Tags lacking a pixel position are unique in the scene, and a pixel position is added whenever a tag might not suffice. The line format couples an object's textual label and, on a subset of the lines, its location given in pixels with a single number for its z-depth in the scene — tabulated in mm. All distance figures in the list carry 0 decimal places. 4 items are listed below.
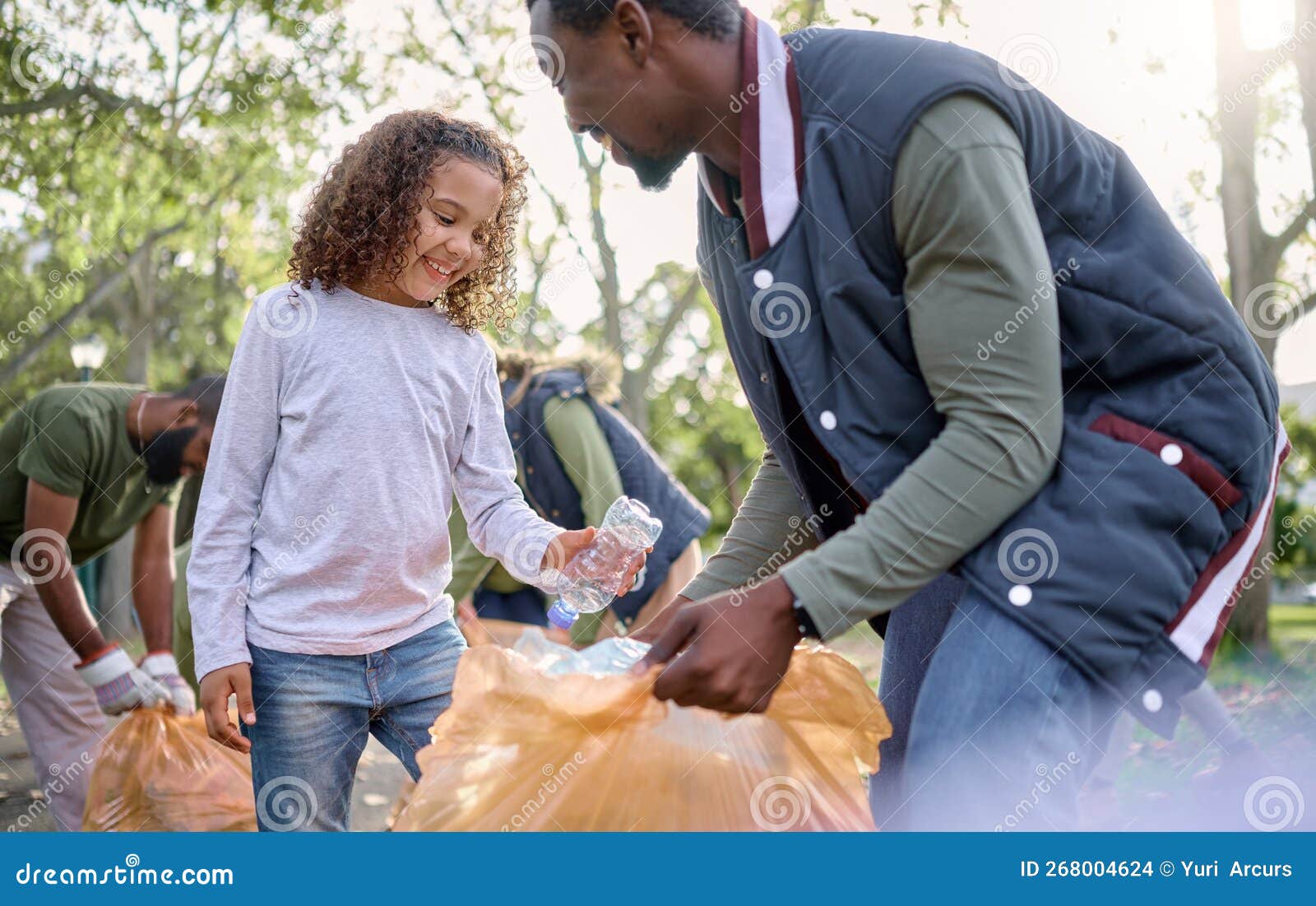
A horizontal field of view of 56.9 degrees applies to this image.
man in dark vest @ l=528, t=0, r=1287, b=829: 1531
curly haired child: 2305
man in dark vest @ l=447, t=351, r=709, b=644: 4395
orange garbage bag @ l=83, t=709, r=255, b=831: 3824
